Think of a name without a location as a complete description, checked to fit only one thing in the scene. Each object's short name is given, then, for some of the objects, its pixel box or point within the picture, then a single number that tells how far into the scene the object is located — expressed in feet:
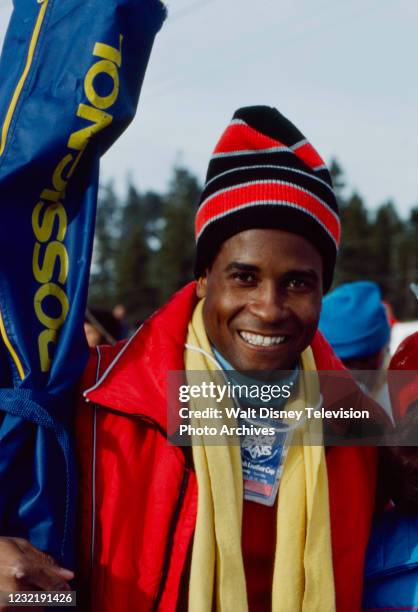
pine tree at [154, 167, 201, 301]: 167.53
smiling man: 6.32
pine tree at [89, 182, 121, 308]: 188.96
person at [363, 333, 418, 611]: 6.91
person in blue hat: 13.58
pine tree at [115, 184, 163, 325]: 169.48
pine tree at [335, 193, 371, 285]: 163.84
